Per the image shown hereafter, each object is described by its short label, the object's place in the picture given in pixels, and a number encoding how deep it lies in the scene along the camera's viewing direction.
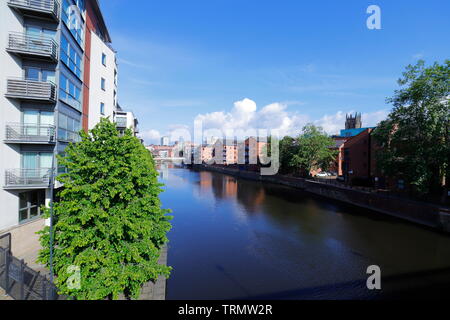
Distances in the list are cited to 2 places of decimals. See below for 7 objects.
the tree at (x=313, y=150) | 48.62
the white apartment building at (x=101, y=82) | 21.09
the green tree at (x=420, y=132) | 21.55
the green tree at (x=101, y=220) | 7.13
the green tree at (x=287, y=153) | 55.01
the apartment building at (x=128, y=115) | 44.80
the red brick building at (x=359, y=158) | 39.59
